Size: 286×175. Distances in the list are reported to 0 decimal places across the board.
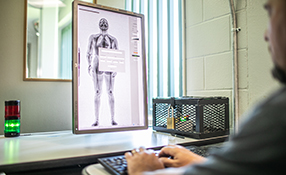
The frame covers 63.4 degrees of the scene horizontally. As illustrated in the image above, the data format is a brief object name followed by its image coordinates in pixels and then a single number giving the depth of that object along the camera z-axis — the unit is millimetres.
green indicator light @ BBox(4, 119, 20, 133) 1099
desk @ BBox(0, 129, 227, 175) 645
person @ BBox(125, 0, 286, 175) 281
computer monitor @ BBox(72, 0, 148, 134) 980
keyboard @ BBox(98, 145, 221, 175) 578
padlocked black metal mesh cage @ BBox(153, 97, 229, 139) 1002
